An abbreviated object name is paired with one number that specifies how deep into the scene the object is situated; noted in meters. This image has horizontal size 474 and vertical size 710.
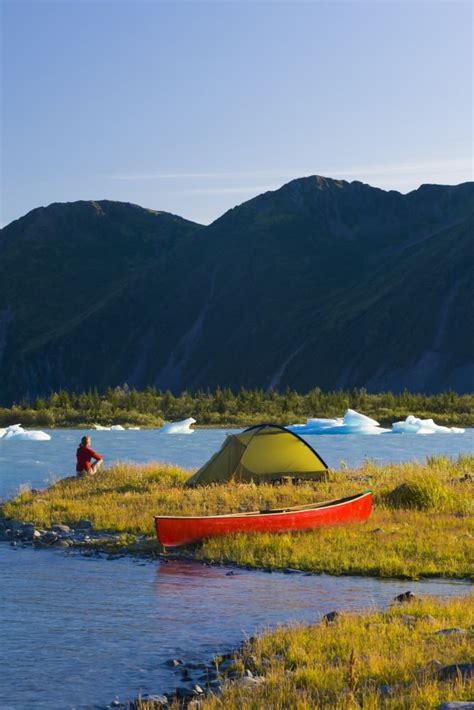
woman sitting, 30.43
